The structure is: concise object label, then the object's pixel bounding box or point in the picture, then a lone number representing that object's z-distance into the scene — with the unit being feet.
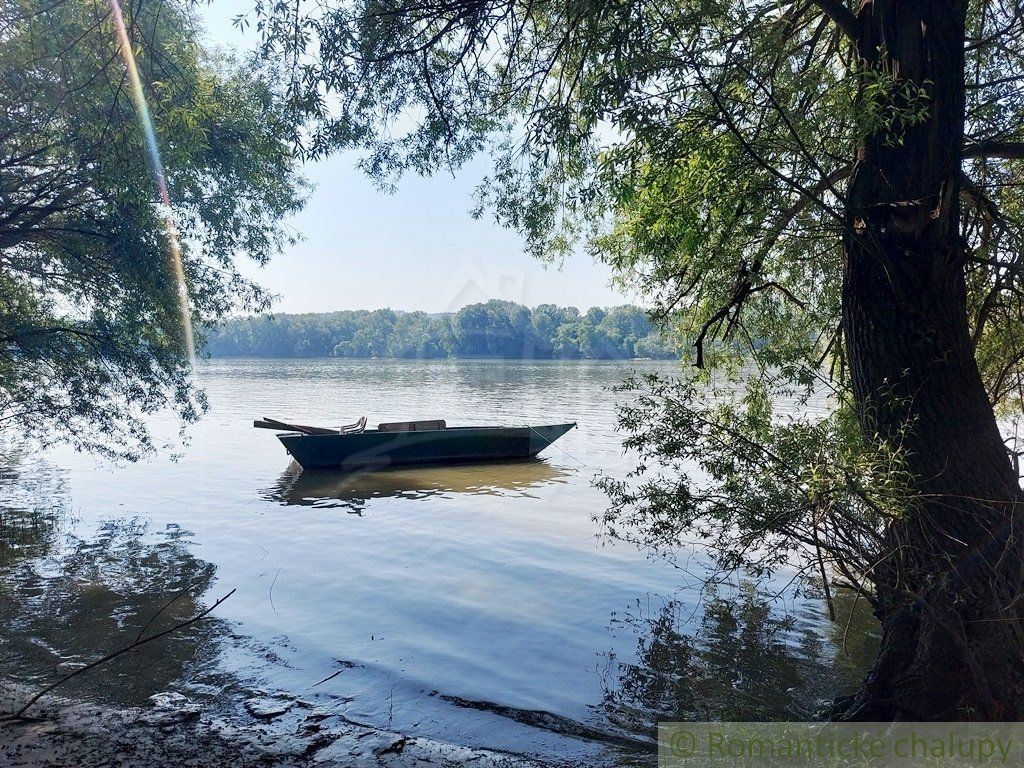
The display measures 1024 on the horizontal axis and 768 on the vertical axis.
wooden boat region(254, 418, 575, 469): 60.95
